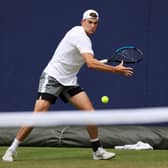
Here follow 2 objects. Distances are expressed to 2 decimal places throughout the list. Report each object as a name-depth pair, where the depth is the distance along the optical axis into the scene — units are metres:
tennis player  12.43
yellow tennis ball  16.49
